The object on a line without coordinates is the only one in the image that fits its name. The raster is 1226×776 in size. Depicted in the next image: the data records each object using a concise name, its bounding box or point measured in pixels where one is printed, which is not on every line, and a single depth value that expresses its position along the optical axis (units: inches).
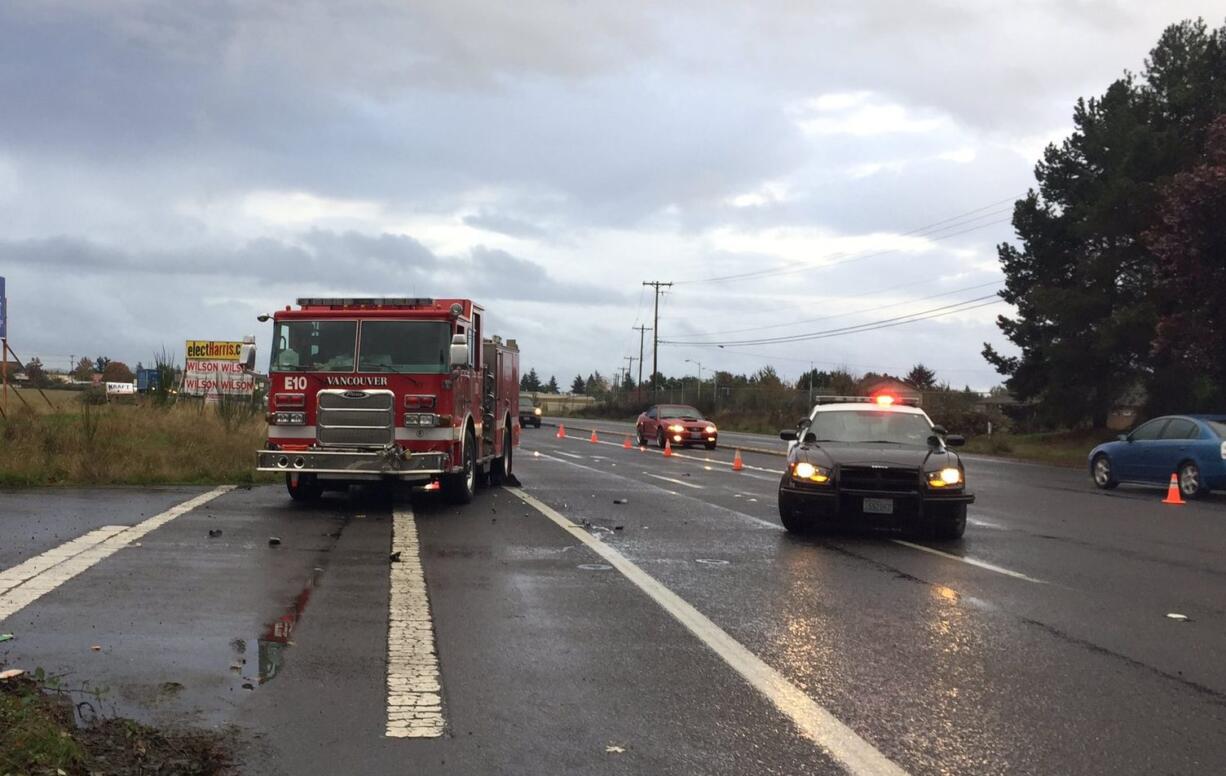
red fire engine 557.6
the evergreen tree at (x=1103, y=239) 1462.8
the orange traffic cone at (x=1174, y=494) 721.6
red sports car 1437.0
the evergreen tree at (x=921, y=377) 3403.5
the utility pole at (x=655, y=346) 3563.0
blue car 745.0
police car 468.4
